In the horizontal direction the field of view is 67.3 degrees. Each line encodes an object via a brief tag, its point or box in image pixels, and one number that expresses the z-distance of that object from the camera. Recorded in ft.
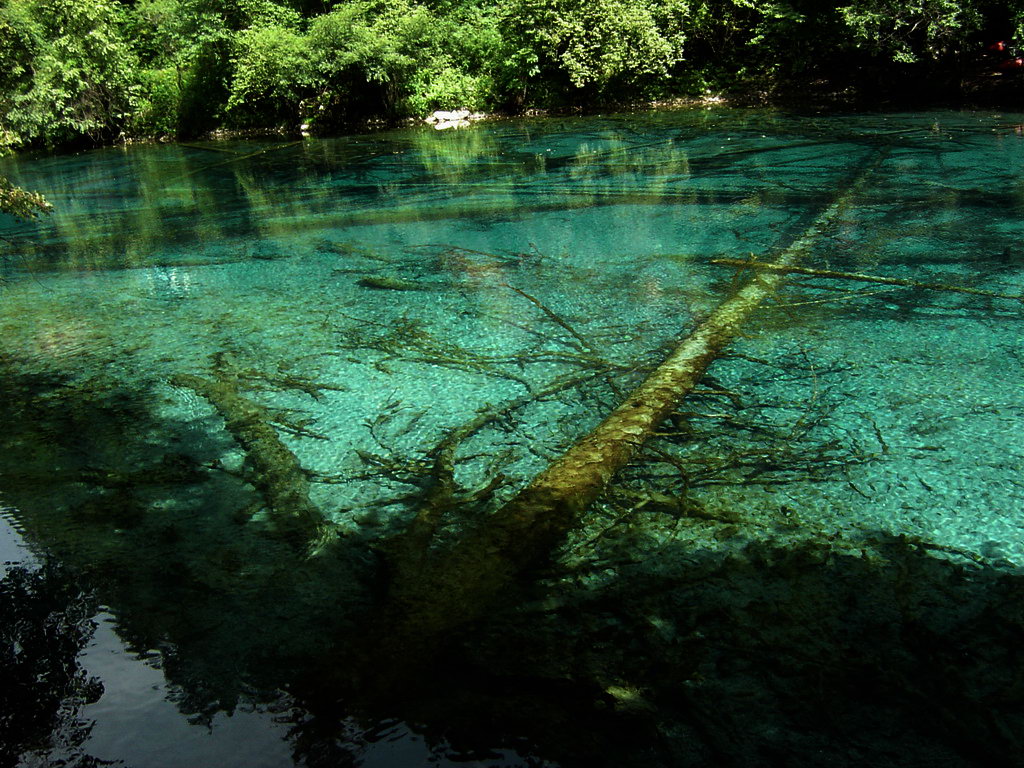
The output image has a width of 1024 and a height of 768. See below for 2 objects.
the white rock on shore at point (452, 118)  74.64
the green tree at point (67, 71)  73.82
